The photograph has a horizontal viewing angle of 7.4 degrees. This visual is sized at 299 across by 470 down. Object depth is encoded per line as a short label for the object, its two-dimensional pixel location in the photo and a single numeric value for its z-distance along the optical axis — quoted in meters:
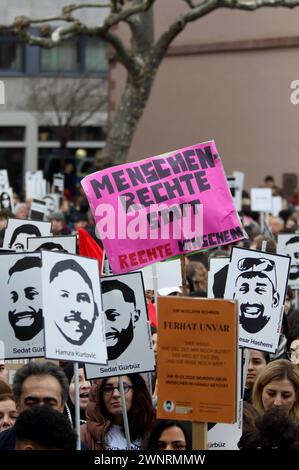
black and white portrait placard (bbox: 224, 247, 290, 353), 12.91
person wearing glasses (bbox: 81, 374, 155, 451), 11.52
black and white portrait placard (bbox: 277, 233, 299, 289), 20.18
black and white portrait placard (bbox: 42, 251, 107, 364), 10.34
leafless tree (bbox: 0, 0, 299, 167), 36.96
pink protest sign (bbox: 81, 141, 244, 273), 13.08
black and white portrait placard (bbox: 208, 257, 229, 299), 14.92
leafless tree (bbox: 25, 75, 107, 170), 66.02
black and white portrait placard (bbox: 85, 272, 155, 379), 11.75
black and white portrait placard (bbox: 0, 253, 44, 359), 11.92
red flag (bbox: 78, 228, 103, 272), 14.95
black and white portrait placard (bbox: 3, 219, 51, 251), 18.02
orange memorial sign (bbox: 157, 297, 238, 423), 9.35
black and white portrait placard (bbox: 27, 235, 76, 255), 15.70
